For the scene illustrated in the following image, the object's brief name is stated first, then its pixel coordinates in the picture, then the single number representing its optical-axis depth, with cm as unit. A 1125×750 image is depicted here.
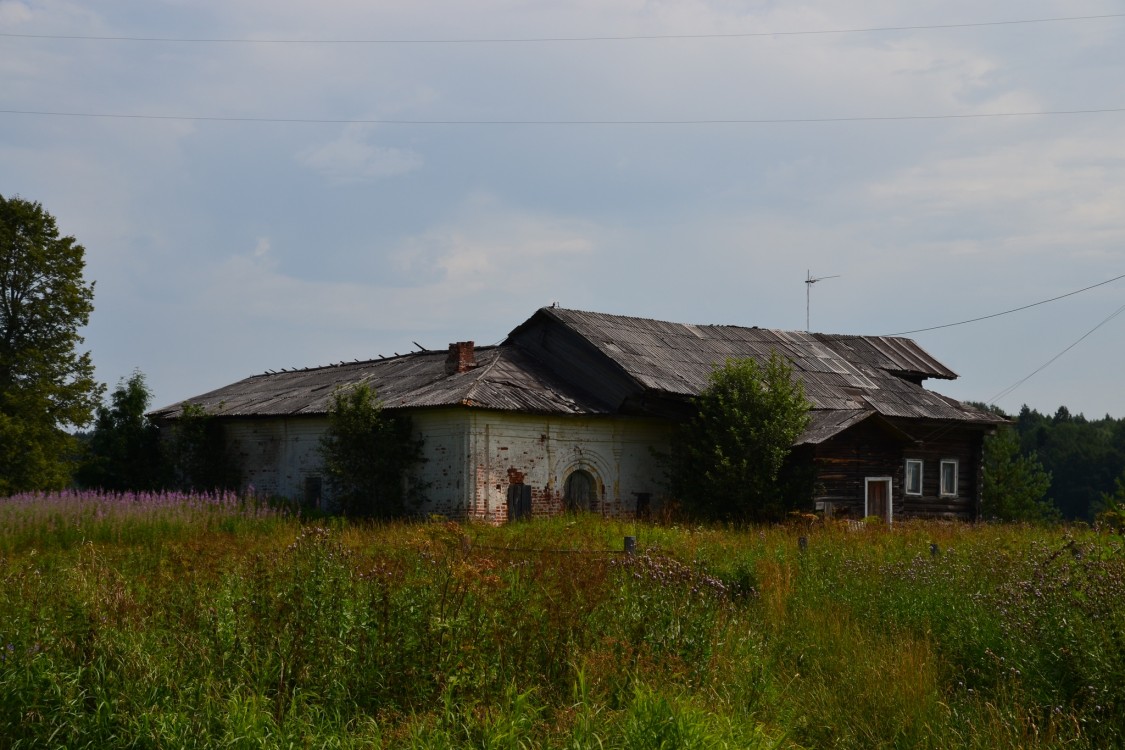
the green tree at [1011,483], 5188
